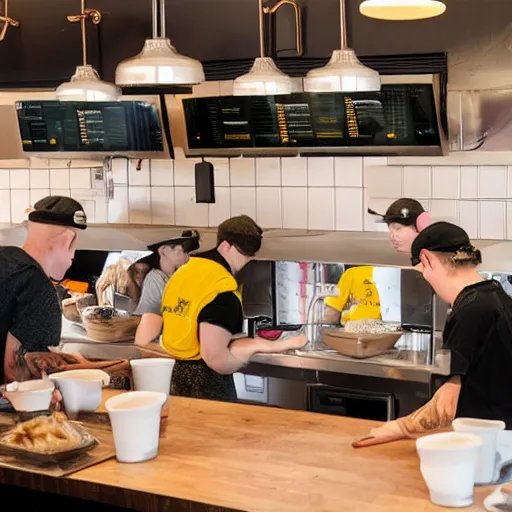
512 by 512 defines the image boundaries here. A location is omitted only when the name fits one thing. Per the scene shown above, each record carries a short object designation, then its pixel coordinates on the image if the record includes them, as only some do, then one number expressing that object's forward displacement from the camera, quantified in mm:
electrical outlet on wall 6508
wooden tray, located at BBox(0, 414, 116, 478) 2846
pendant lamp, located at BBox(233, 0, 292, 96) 3574
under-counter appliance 5199
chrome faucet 5531
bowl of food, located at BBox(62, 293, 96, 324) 6281
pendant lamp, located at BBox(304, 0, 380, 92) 3500
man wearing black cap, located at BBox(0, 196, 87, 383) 4141
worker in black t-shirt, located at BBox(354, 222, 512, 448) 3412
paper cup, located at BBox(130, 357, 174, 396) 3357
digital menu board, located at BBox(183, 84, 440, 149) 5062
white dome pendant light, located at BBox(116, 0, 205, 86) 3203
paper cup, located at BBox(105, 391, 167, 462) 2850
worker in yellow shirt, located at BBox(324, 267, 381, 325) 5406
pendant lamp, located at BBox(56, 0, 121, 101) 3697
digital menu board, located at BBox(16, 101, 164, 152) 5965
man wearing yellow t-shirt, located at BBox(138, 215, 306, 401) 5168
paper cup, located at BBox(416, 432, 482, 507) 2455
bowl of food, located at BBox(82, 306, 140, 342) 6051
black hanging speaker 6055
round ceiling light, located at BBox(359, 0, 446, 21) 3252
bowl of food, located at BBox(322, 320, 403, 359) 5184
